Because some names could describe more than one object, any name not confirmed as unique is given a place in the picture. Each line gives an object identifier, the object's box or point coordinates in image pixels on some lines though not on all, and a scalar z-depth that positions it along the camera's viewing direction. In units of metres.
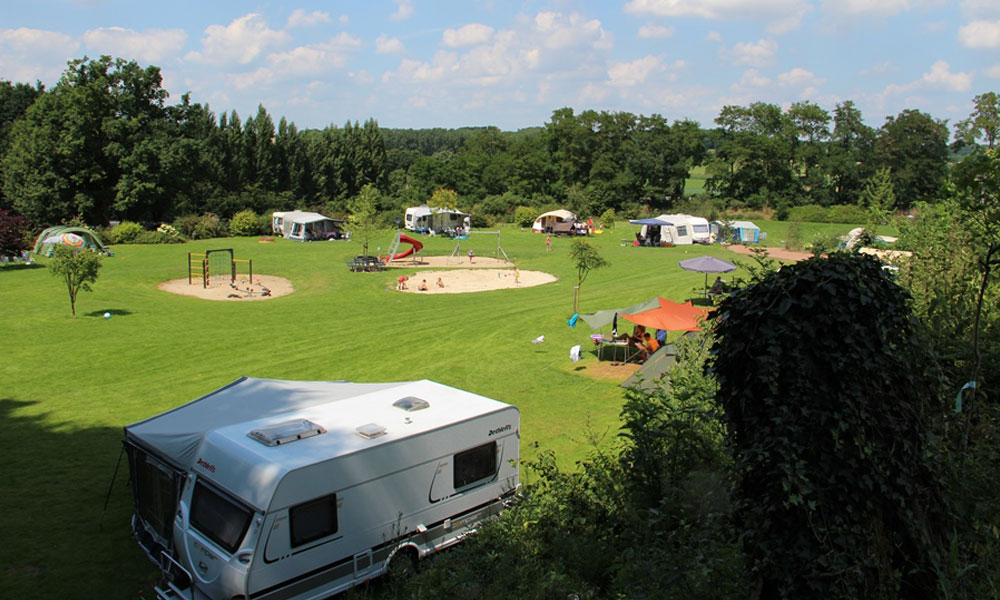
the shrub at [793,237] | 44.00
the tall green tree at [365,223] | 39.16
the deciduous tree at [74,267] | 22.83
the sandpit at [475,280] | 31.41
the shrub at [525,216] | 61.41
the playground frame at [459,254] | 40.31
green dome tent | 36.56
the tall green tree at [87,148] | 44.72
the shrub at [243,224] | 53.12
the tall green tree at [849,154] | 67.56
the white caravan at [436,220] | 56.31
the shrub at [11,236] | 32.06
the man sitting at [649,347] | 17.78
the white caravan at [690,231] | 49.28
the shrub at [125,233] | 44.78
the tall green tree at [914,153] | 63.66
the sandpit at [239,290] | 28.23
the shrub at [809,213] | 62.91
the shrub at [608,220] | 61.00
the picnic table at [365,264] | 35.56
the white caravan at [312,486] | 7.10
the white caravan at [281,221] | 53.34
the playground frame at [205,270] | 30.45
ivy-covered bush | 4.51
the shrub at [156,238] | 45.16
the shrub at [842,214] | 61.25
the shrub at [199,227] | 50.00
